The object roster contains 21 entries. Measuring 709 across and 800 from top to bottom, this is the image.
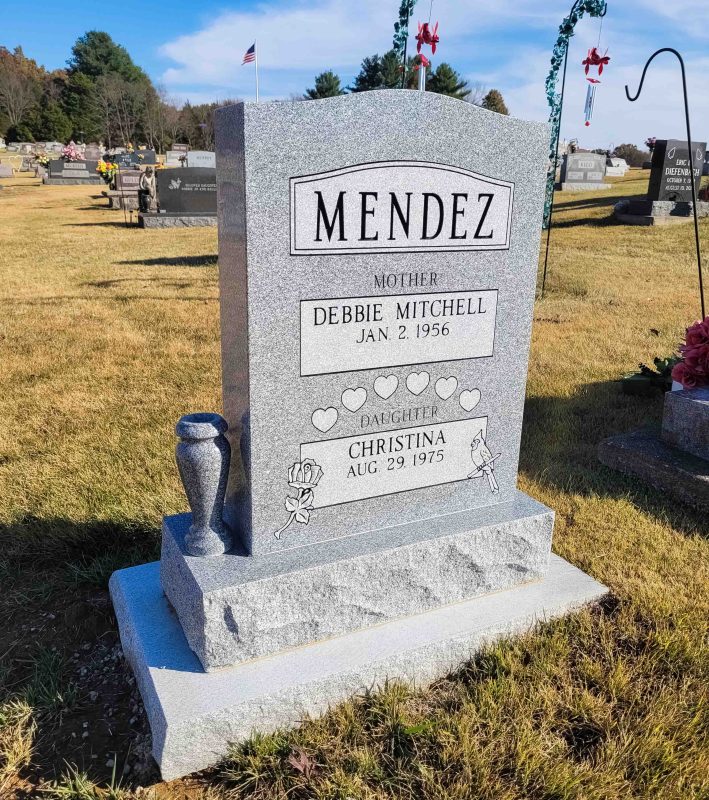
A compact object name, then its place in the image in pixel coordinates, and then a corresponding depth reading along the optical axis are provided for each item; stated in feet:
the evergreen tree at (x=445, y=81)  163.63
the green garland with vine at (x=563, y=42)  20.81
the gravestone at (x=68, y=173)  104.17
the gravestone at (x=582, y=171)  78.12
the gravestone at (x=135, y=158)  94.22
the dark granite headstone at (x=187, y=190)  53.01
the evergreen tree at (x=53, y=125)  200.13
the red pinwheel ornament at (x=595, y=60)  20.38
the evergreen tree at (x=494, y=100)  183.47
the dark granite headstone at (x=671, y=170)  44.21
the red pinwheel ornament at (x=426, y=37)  13.26
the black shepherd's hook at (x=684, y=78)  12.98
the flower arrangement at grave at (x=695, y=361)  12.54
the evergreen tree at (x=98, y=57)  261.03
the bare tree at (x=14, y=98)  219.82
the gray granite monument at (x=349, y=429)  6.73
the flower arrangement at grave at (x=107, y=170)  67.16
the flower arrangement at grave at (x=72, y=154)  105.19
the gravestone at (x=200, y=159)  107.45
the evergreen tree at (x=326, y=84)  171.83
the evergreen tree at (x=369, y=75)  142.61
